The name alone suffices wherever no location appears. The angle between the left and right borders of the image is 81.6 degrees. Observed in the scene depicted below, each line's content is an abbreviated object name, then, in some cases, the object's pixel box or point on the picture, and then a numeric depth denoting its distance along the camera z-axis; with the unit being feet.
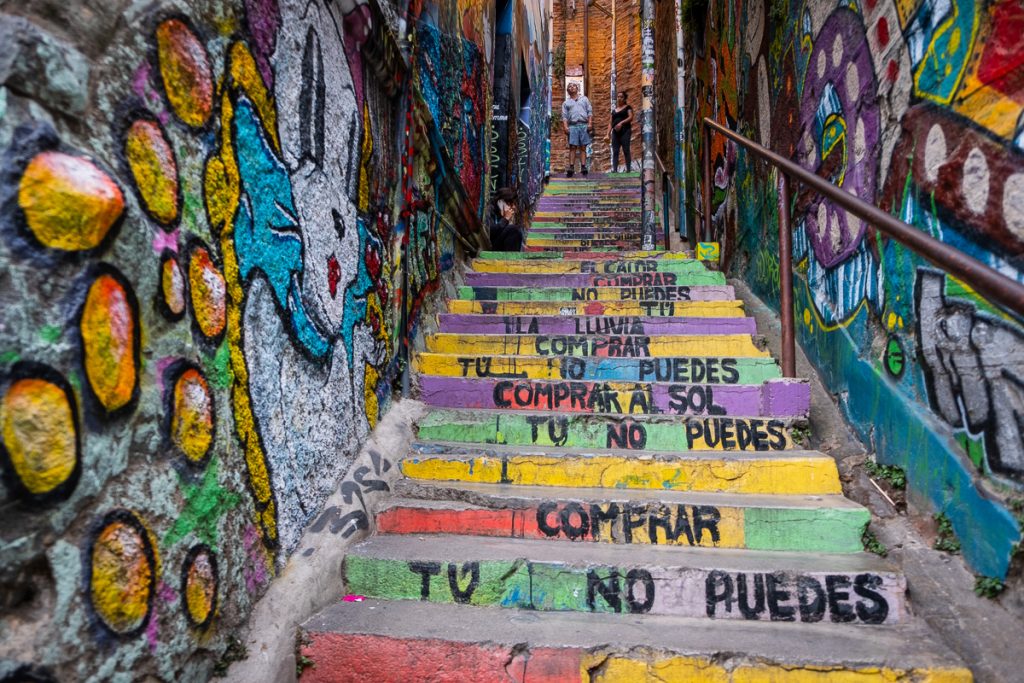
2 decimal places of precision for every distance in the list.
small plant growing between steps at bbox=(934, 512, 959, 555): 6.69
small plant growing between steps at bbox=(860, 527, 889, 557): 7.19
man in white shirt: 38.34
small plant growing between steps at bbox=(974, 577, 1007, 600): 6.00
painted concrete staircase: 6.04
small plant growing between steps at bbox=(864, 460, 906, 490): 7.80
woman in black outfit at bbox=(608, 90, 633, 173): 37.47
